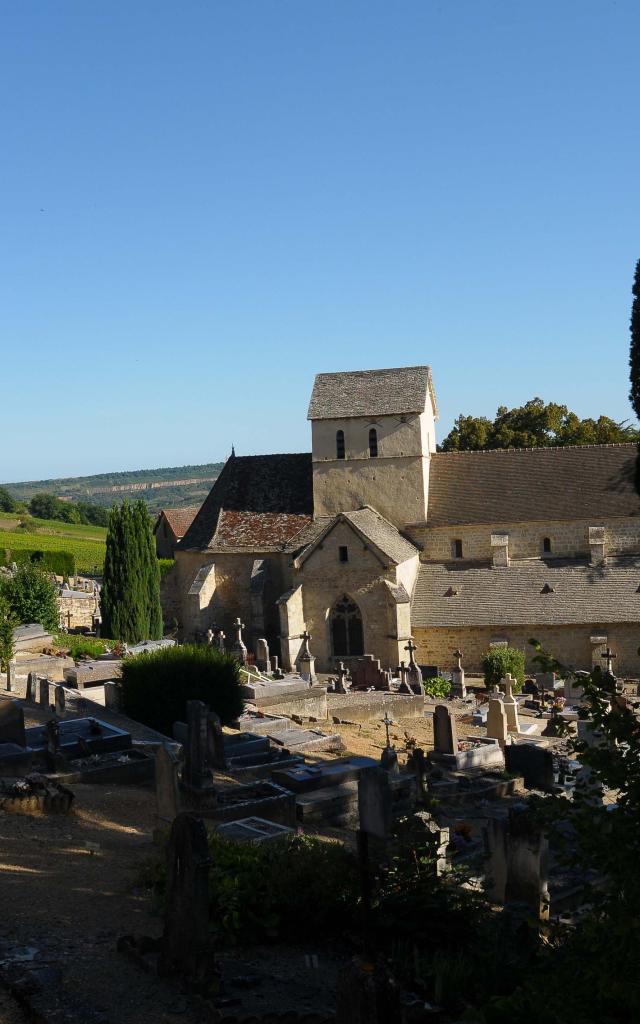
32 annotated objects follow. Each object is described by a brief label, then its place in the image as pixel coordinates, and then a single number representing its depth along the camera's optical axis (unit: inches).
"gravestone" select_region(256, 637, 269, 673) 1288.1
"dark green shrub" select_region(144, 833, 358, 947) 403.2
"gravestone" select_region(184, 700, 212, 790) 611.2
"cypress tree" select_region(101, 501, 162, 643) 1480.1
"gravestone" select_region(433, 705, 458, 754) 821.2
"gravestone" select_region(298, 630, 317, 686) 1255.7
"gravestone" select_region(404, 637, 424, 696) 1187.9
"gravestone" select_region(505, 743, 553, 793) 784.9
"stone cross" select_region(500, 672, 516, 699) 1110.0
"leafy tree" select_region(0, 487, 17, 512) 5345.0
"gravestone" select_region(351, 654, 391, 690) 1223.5
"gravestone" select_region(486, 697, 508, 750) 943.0
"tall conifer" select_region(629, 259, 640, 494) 773.9
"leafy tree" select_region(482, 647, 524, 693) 1222.3
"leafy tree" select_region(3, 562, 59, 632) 1492.4
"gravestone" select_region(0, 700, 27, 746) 715.4
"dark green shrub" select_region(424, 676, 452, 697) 1209.4
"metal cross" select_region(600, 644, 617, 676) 1168.8
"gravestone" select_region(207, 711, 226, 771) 743.1
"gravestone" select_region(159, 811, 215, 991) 353.7
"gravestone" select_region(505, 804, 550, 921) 449.7
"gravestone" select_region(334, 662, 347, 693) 1193.4
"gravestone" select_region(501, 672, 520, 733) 999.0
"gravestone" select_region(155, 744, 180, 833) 544.4
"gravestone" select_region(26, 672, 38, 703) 1017.5
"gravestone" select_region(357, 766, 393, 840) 486.9
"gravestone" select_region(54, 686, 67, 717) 944.5
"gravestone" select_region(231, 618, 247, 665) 1310.0
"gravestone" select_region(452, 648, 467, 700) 1201.2
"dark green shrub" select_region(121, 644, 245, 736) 916.0
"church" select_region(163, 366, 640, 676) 1309.1
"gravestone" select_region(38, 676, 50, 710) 980.6
